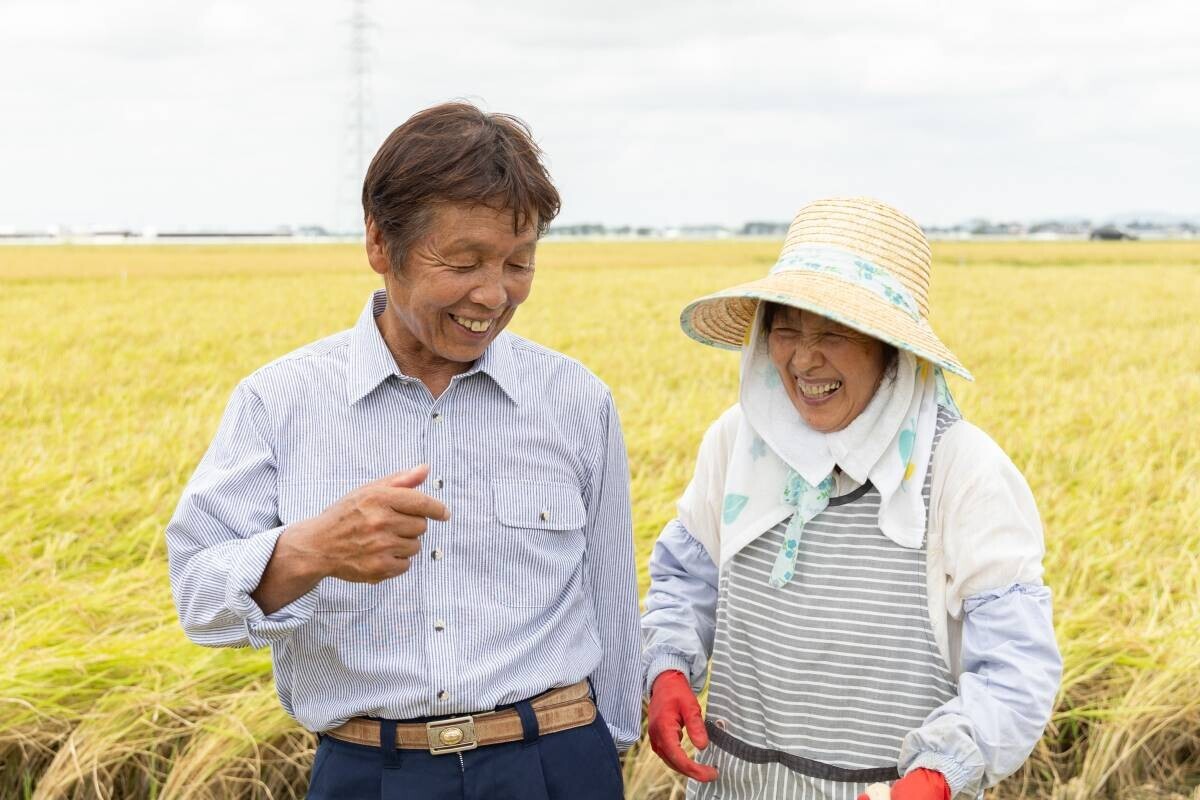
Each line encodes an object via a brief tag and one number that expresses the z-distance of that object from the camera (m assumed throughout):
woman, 1.65
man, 1.67
